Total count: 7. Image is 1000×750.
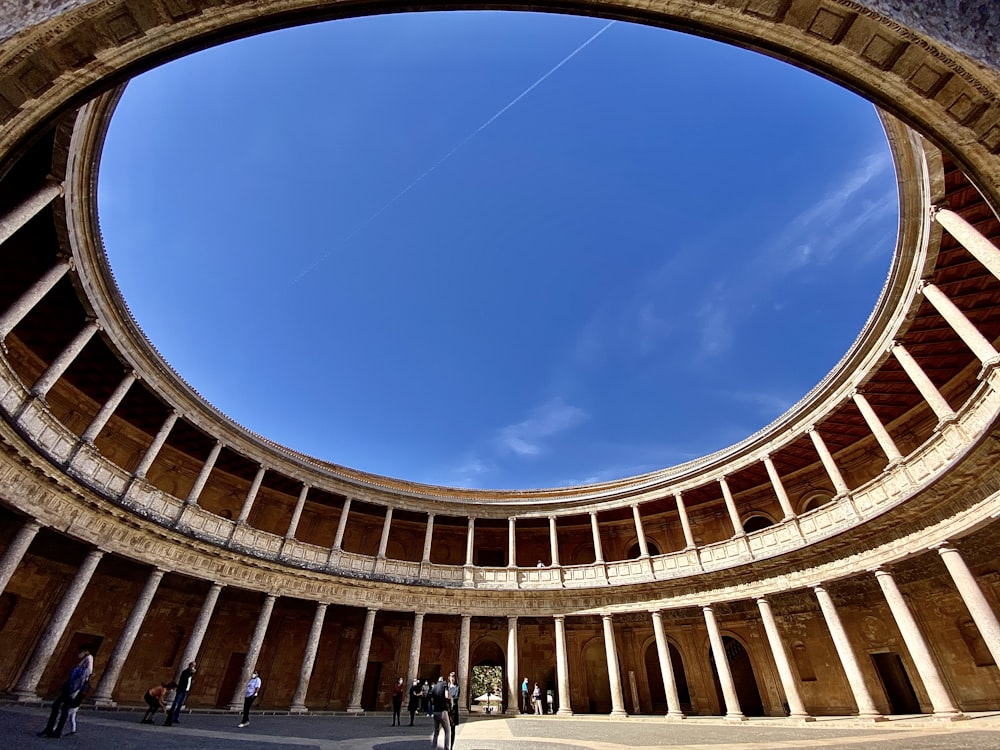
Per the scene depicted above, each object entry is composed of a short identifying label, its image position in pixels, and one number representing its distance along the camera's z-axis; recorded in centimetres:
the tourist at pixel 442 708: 748
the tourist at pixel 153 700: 1000
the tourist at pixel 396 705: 1410
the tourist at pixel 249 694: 1136
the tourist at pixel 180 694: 1017
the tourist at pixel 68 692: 668
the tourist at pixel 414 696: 1382
